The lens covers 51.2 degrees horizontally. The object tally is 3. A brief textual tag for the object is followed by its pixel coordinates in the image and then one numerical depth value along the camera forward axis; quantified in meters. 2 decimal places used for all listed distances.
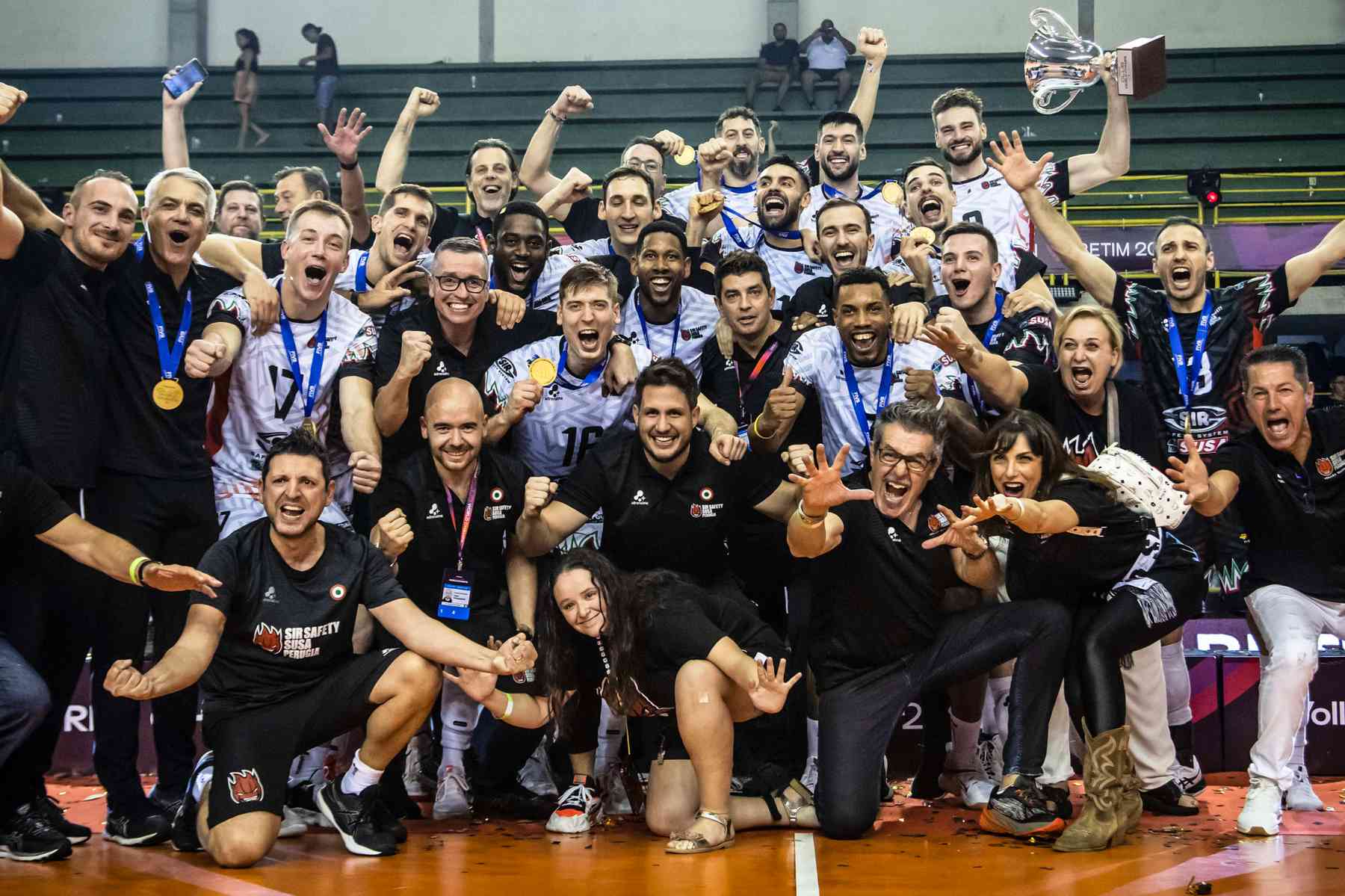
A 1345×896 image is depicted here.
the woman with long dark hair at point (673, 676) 4.77
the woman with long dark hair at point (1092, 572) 4.82
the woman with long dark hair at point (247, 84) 16.78
